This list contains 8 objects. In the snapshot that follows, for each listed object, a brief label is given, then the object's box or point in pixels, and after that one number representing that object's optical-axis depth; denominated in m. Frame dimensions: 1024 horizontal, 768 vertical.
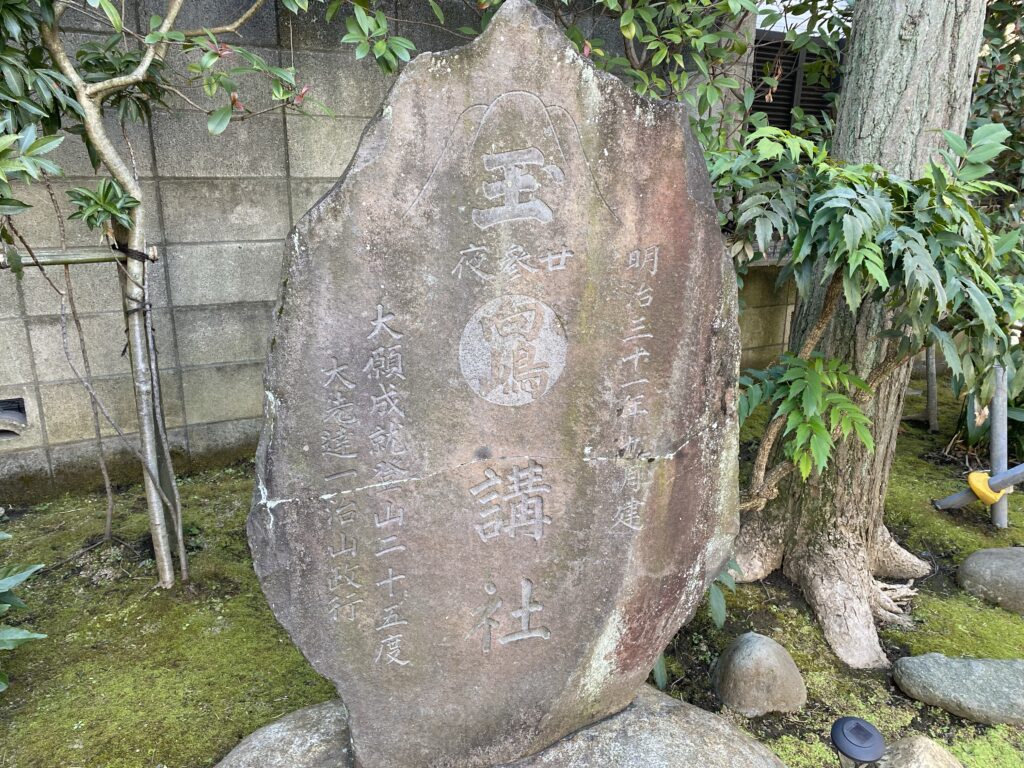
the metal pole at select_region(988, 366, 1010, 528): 4.05
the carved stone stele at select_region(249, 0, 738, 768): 1.90
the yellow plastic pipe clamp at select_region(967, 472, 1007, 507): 4.00
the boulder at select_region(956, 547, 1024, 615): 3.47
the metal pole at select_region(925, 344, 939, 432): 5.36
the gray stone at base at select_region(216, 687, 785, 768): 2.31
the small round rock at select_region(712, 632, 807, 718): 2.79
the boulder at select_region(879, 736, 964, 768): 2.40
